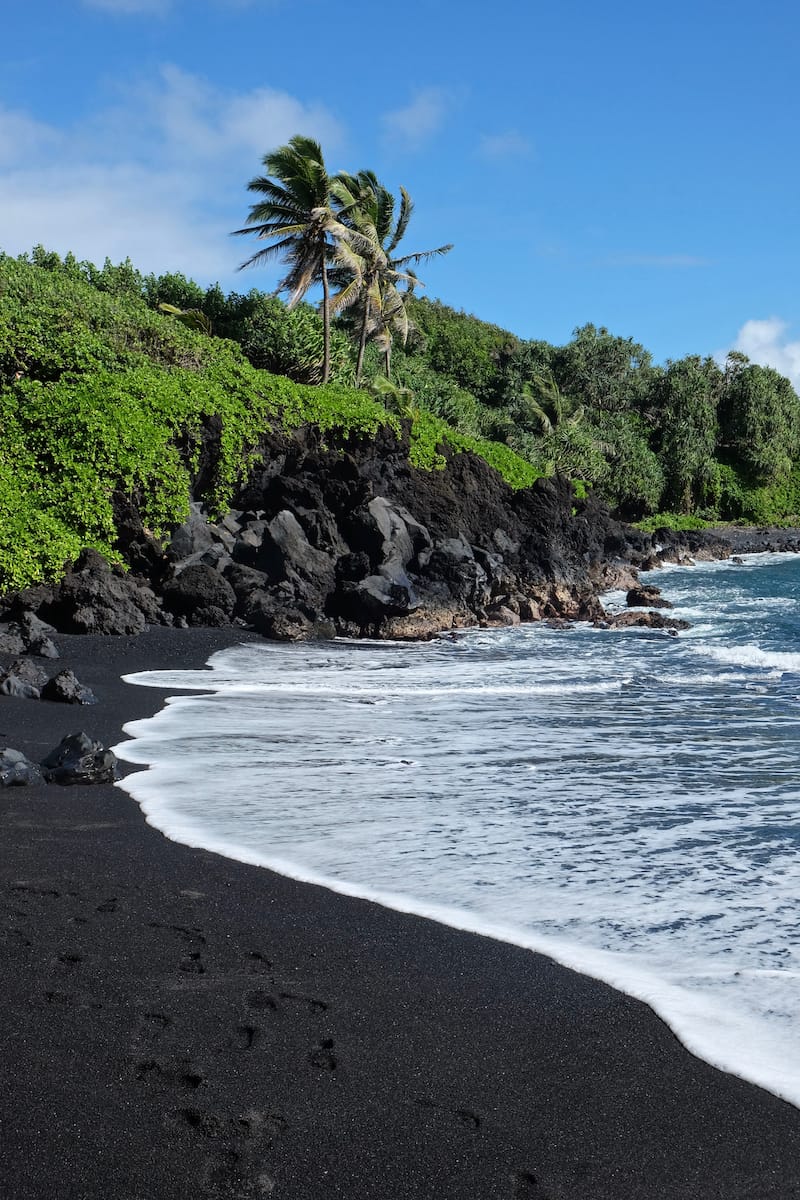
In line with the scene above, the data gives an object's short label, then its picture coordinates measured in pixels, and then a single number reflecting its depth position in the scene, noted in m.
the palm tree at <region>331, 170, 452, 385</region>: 31.58
